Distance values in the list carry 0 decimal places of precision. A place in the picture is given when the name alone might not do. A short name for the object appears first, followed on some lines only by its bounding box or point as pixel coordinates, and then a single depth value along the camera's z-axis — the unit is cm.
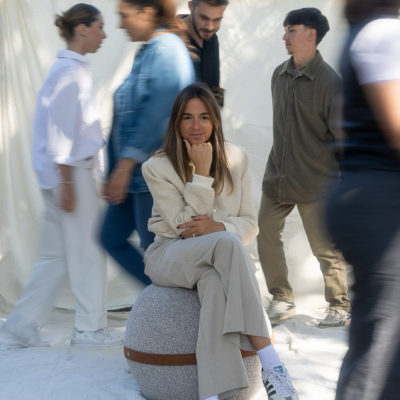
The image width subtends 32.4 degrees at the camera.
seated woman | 275
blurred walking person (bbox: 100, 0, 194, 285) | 319
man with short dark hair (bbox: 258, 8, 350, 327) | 437
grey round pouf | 286
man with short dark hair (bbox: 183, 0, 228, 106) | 377
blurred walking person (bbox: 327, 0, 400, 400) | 173
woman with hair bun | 374
